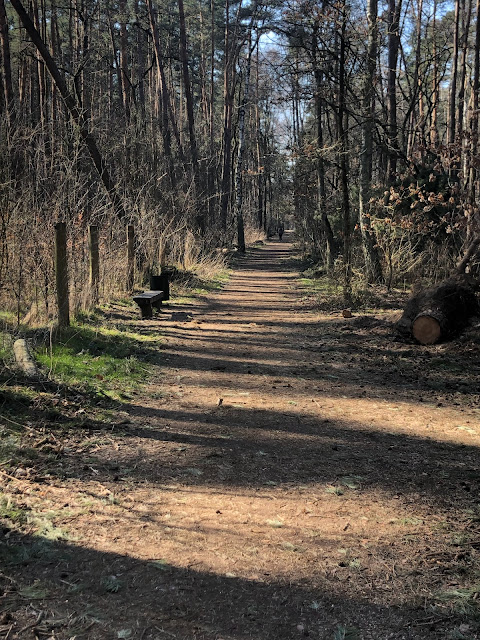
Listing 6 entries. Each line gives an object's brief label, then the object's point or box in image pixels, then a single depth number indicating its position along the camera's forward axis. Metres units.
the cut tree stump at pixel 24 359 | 4.75
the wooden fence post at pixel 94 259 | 8.77
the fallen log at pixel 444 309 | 7.29
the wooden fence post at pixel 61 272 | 6.62
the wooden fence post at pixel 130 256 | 11.05
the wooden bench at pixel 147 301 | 9.05
